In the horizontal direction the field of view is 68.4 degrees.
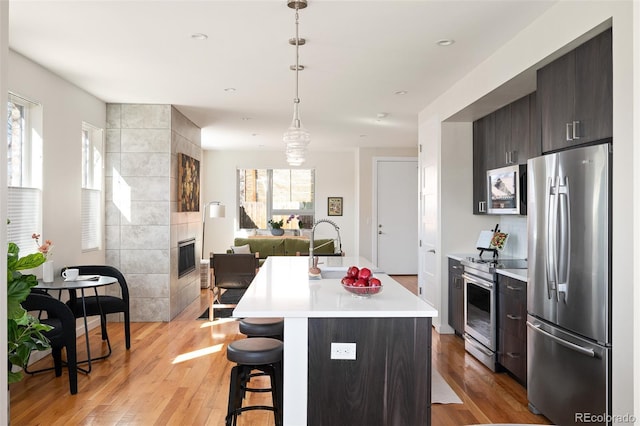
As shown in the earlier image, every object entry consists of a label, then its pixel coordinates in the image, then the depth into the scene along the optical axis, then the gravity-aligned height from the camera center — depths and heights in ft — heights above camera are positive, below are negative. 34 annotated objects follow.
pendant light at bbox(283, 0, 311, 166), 11.42 +1.84
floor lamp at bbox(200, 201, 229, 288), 26.14 -3.23
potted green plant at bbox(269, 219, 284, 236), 31.19 -1.08
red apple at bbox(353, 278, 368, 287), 8.48 -1.26
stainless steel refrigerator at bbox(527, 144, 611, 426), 7.73 -1.29
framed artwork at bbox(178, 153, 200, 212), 19.58 +1.26
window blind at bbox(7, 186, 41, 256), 12.55 -0.13
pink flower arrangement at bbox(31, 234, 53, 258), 12.11 -0.92
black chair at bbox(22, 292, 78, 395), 11.12 -2.74
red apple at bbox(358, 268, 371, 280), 8.61 -1.12
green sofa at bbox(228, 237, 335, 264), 29.63 -2.11
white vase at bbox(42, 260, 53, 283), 12.76 -1.65
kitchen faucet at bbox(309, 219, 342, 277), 11.04 -1.27
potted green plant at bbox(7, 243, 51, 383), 4.97 -1.10
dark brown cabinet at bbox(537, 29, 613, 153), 7.97 +2.22
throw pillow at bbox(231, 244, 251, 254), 24.84 -1.95
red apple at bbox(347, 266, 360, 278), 8.85 -1.11
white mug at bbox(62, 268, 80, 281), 12.98 -1.73
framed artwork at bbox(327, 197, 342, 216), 32.89 +0.77
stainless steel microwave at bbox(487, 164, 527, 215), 13.30 +0.71
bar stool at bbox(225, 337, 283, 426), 7.86 -2.66
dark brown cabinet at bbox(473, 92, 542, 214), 13.07 +2.27
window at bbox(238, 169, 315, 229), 32.63 +1.12
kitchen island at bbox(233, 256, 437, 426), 7.50 -2.45
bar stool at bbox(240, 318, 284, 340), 9.71 -2.40
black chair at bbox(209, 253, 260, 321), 18.37 -2.28
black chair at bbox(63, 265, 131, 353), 13.70 -2.71
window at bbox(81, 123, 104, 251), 17.07 +0.94
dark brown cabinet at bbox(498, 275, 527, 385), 11.20 -2.80
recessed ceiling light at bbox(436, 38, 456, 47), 11.21 +4.14
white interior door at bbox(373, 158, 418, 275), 29.84 -0.17
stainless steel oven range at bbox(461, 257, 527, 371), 12.80 -2.64
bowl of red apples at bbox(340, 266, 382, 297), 8.43 -1.28
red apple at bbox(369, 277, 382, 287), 8.44 -1.24
